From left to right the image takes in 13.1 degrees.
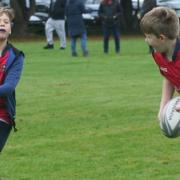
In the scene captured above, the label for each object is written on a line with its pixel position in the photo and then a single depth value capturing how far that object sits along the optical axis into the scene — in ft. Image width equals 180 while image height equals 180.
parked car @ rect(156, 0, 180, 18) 128.26
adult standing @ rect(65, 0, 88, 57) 76.02
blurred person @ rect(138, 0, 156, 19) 77.15
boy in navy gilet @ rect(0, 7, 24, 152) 21.56
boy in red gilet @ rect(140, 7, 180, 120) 19.27
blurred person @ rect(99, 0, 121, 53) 78.43
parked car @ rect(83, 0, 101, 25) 141.19
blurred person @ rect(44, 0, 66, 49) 87.20
